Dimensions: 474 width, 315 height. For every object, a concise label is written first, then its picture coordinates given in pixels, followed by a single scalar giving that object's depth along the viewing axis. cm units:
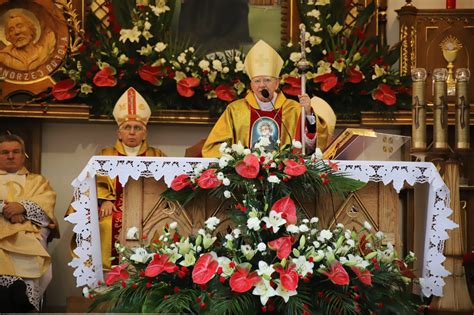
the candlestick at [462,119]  984
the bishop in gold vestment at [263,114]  1051
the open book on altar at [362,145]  940
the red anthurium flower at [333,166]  848
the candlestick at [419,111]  975
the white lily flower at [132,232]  822
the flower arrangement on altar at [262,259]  764
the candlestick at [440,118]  975
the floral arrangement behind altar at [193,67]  1249
